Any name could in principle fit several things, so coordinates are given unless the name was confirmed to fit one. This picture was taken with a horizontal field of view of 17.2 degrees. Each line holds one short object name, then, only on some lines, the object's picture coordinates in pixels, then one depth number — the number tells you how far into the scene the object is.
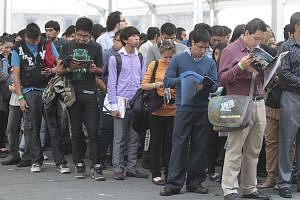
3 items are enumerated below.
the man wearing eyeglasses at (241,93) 10.17
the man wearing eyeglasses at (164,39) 13.30
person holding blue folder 10.80
